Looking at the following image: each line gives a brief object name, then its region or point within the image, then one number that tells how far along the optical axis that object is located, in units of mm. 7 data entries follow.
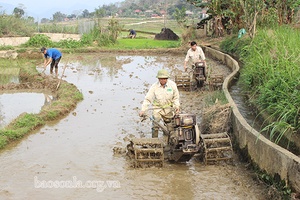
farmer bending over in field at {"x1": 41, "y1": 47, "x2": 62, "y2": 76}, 16656
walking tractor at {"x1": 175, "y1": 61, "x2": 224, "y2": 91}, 13508
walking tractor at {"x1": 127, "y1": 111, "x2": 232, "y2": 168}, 7063
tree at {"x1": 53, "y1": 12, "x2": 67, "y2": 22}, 104488
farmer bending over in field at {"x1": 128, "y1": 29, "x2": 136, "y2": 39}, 36300
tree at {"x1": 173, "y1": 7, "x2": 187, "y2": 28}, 29656
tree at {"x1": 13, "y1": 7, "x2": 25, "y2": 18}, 49281
